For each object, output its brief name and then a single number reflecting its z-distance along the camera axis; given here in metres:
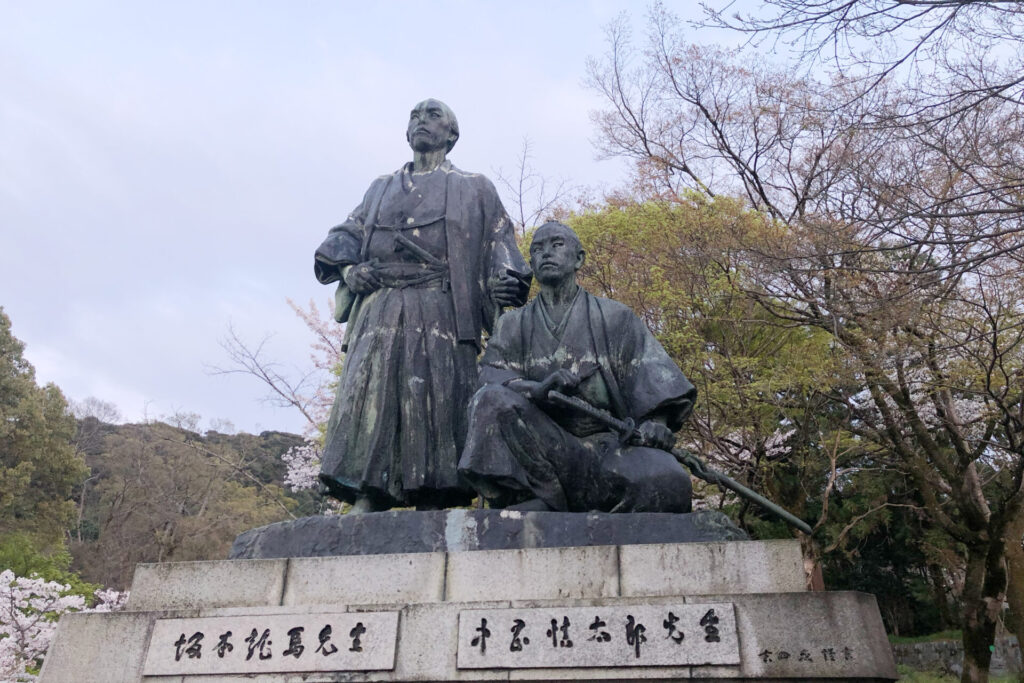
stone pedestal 3.69
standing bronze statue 5.28
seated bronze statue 4.70
